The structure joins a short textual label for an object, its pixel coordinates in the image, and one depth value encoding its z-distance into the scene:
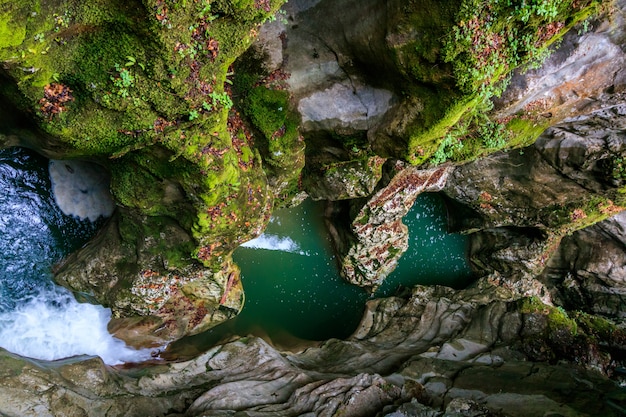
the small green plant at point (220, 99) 5.85
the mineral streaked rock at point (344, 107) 7.11
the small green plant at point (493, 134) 8.11
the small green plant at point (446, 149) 8.08
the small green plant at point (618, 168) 8.92
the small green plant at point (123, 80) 5.27
